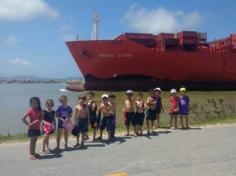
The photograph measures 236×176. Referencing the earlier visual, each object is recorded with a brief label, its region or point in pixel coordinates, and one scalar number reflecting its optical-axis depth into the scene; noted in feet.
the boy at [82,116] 17.05
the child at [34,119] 14.83
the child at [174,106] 21.90
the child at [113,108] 18.23
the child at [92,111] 18.52
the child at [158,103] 21.80
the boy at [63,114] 16.32
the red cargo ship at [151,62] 65.28
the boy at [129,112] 19.40
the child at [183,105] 22.15
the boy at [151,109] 21.03
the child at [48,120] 15.53
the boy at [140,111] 19.51
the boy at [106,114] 18.21
